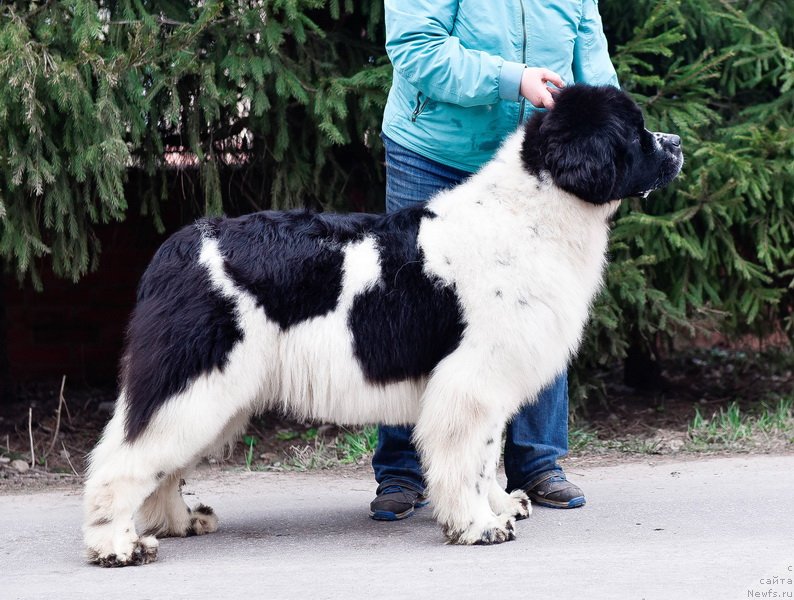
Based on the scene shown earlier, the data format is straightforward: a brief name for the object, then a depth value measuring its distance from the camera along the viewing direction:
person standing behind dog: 8.00
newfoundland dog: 7.33
